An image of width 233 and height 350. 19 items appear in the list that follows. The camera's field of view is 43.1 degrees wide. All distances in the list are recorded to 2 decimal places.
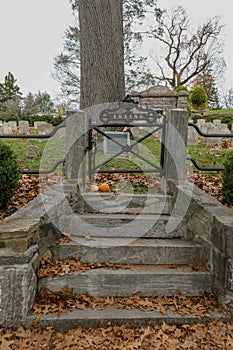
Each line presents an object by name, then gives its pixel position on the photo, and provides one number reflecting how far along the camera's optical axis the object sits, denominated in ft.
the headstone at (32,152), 17.54
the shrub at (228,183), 9.52
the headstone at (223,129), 32.48
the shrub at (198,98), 62.23
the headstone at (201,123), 33.85
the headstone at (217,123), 33.04
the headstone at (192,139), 24.93
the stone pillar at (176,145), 10.66
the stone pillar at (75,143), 10.57
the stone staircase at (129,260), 6.72
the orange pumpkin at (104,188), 11.41
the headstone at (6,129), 34.04
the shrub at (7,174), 9.30
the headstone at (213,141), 25.08
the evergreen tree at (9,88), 100.54
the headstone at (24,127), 35.40
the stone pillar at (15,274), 6.16
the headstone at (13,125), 37.31
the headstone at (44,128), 30.86
